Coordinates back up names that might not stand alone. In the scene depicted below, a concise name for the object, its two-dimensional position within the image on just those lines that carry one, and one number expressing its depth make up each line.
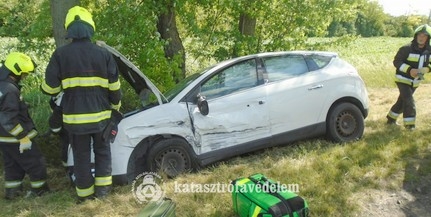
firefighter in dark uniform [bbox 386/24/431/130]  6.40
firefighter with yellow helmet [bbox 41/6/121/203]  4.20
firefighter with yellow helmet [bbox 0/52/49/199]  4.63
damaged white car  4.93
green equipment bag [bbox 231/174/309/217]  3.49
